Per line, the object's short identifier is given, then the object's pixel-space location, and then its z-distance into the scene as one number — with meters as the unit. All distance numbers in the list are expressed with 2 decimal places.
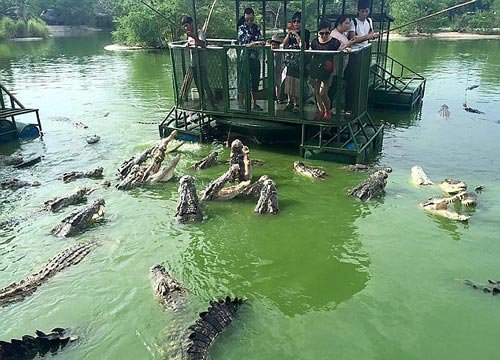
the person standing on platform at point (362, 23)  11.56
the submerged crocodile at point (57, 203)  8.46
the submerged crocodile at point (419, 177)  9.93
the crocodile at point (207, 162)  11.13
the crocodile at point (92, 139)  13.37
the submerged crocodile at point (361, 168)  10.64
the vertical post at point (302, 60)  9.96
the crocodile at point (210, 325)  4.97
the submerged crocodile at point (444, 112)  15.96
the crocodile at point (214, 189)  9.27
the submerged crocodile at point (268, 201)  8.73
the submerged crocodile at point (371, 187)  9.23
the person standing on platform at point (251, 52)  11.32
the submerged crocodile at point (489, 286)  6.27
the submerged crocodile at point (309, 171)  10.37
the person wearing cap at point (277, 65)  10.88
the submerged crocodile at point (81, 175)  10.56
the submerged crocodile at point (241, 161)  10.09
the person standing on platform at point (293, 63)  10.71
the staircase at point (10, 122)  13.58
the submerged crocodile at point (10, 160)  11.61
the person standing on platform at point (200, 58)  11.66
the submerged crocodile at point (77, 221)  8.01
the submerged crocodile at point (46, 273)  6.25
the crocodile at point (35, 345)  4.94
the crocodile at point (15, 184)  10.08
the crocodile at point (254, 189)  9.42
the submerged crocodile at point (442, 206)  8.34
